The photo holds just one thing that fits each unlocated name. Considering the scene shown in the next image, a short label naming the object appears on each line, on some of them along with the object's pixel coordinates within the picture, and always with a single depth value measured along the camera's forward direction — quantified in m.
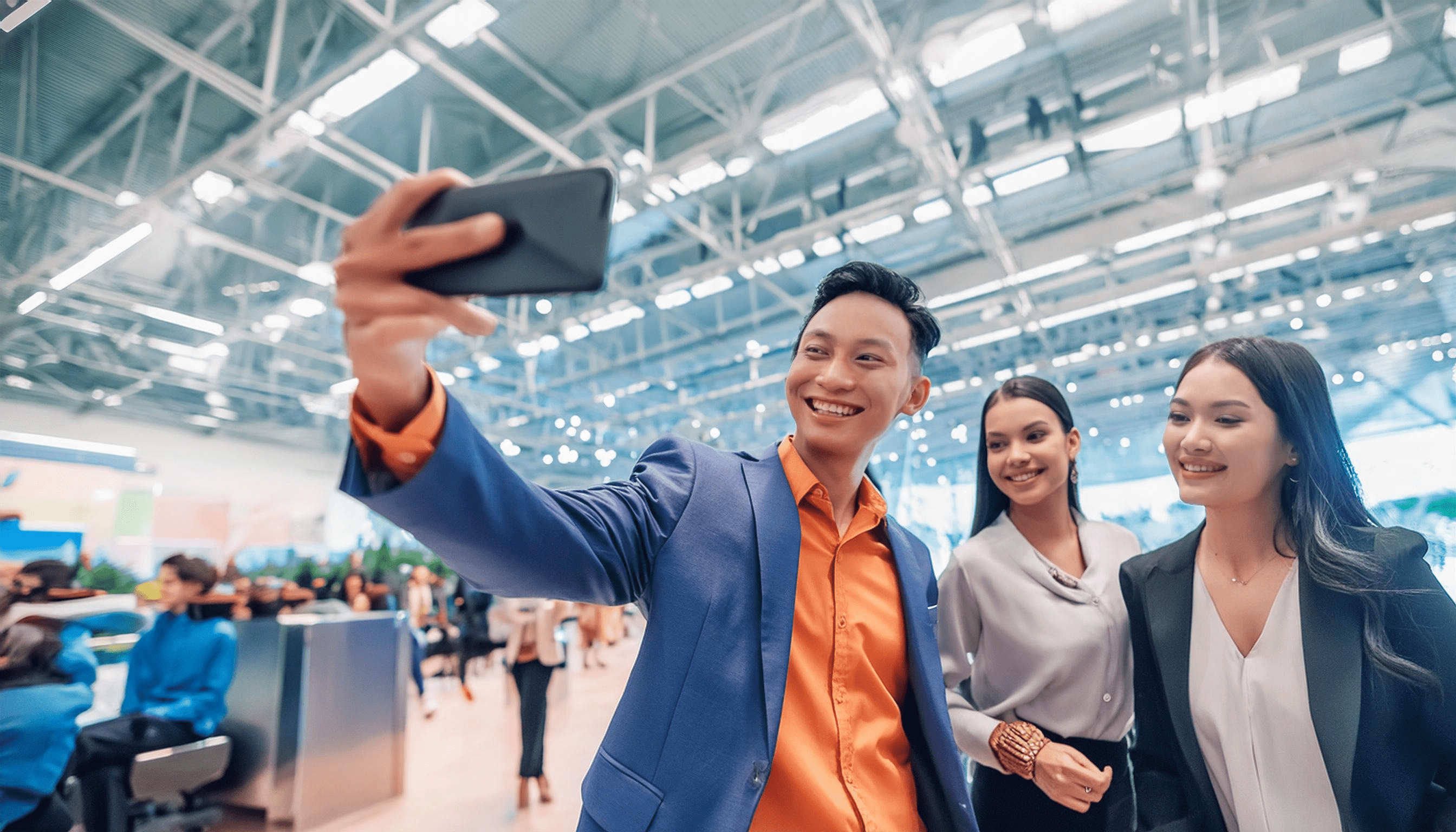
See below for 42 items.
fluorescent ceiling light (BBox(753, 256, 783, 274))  8.39
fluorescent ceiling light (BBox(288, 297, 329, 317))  9.89
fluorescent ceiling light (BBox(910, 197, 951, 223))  7.59
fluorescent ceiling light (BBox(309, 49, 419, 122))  5.44
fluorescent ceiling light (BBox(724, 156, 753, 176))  6.70
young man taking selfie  0.66
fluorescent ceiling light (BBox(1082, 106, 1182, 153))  6.20
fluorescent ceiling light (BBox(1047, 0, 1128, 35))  5.26
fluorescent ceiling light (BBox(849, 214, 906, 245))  7.83
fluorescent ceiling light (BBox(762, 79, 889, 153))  5.80
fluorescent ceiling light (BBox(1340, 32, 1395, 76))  5.52
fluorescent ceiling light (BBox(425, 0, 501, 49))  4.93
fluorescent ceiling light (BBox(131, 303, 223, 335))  9.84
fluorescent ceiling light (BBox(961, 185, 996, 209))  7.19
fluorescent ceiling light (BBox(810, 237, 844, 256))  8.16
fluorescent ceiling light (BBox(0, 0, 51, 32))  4.46
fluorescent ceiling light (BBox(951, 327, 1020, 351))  9.50
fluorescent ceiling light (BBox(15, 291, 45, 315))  9.03
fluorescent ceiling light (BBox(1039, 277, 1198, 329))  8.47
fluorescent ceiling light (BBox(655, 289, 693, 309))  9.33
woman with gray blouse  1.73
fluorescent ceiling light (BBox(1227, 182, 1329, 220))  7.09
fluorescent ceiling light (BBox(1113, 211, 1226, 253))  7.55
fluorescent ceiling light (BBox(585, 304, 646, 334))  10.11
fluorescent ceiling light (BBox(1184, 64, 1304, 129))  5.82
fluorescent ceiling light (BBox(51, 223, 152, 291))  7.66
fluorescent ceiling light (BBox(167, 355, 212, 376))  11.70
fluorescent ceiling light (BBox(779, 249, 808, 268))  8.51
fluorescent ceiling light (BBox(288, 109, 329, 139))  5.89
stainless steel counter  4.30
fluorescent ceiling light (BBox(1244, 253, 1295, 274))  7.73
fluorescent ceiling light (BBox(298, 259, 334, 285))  7.43
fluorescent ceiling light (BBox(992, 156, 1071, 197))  7.17
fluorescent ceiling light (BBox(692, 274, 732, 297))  9.20
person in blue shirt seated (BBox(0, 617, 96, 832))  2.92
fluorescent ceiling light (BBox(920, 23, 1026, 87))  5.29
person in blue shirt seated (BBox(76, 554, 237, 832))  3.62
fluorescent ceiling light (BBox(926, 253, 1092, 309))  8.34
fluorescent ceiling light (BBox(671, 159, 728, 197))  6.91
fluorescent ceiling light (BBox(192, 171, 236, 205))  6.83
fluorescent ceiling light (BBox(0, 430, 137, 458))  10.50
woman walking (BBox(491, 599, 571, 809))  4.55
